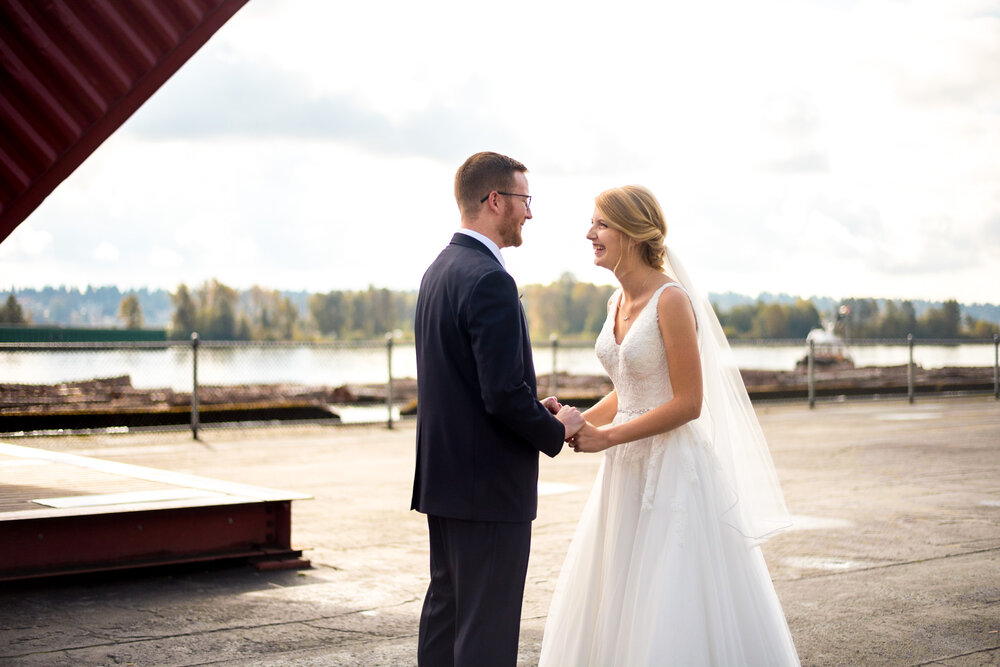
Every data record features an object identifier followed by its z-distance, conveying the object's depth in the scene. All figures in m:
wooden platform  6.05
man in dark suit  3.50
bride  4.00
